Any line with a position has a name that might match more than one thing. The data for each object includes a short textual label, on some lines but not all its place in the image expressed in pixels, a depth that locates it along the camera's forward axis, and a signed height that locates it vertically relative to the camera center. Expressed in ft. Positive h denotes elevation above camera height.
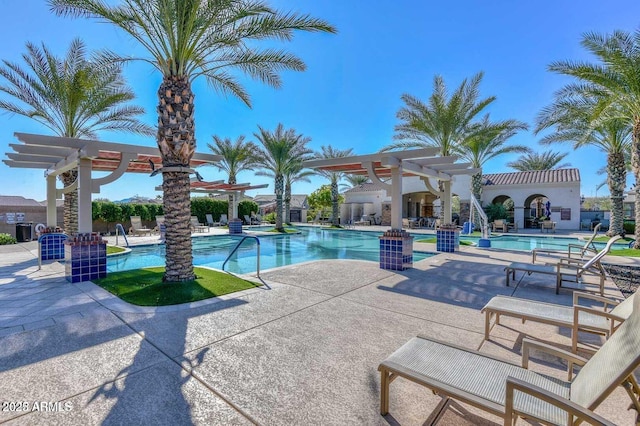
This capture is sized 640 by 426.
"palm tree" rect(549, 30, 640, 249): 36.22 +17.00
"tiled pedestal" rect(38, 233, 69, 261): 35.71 -4.01
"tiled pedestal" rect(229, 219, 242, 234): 75.04 -3.51
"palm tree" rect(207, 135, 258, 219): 87.45 +17.15
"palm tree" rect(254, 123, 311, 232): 82.12 +16.48
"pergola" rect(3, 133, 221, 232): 24.33 +5.58
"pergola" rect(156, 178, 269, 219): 67.26 +5.73
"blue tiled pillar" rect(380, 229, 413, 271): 29.45 -3.91
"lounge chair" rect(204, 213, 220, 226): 102.94 -2.68
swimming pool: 40.63 -6.79
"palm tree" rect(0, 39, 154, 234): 39.52 +15.83
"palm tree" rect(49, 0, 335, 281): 22.65 +13.04
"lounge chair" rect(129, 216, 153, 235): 71.00 -3.80
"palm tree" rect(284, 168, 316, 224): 101.50 +11.22
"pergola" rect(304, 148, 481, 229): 29.86 +5.43
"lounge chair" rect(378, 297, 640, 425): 6.38 -4.56
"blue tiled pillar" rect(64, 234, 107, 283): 24.77 -3.78
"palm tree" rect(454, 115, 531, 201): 64.17 +15.61
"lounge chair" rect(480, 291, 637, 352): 11.86 -4.65
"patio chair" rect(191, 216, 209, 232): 77.15 -3.86
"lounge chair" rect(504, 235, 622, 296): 20.49 -4.47
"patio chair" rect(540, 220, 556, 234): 82.14 -4.34
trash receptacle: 57.62 -3.56
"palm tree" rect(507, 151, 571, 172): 115.03 +19.22
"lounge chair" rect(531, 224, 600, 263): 29.30 -4.44
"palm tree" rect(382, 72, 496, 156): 54.24 +18.49
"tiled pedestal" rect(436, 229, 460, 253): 43.98 -4.33
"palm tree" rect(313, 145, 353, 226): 97.86 +12.21
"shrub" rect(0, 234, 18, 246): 52.49 -4.60
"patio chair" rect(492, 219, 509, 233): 83.25 -4.30
